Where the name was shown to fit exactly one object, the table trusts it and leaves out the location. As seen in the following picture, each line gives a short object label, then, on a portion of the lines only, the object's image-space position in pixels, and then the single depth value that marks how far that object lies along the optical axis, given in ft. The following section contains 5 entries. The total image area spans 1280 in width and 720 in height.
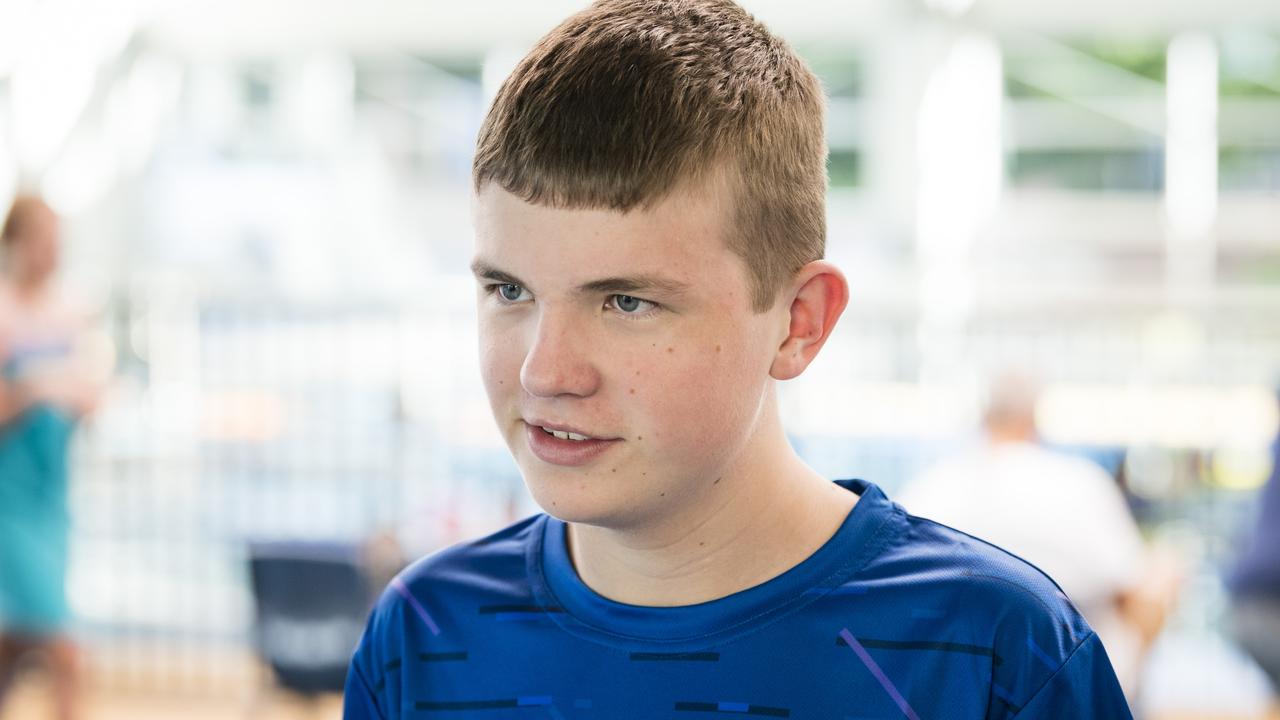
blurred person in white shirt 10.11
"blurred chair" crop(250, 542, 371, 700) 12.22
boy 3.00
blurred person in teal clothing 10.46
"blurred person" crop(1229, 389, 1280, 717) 7.63
